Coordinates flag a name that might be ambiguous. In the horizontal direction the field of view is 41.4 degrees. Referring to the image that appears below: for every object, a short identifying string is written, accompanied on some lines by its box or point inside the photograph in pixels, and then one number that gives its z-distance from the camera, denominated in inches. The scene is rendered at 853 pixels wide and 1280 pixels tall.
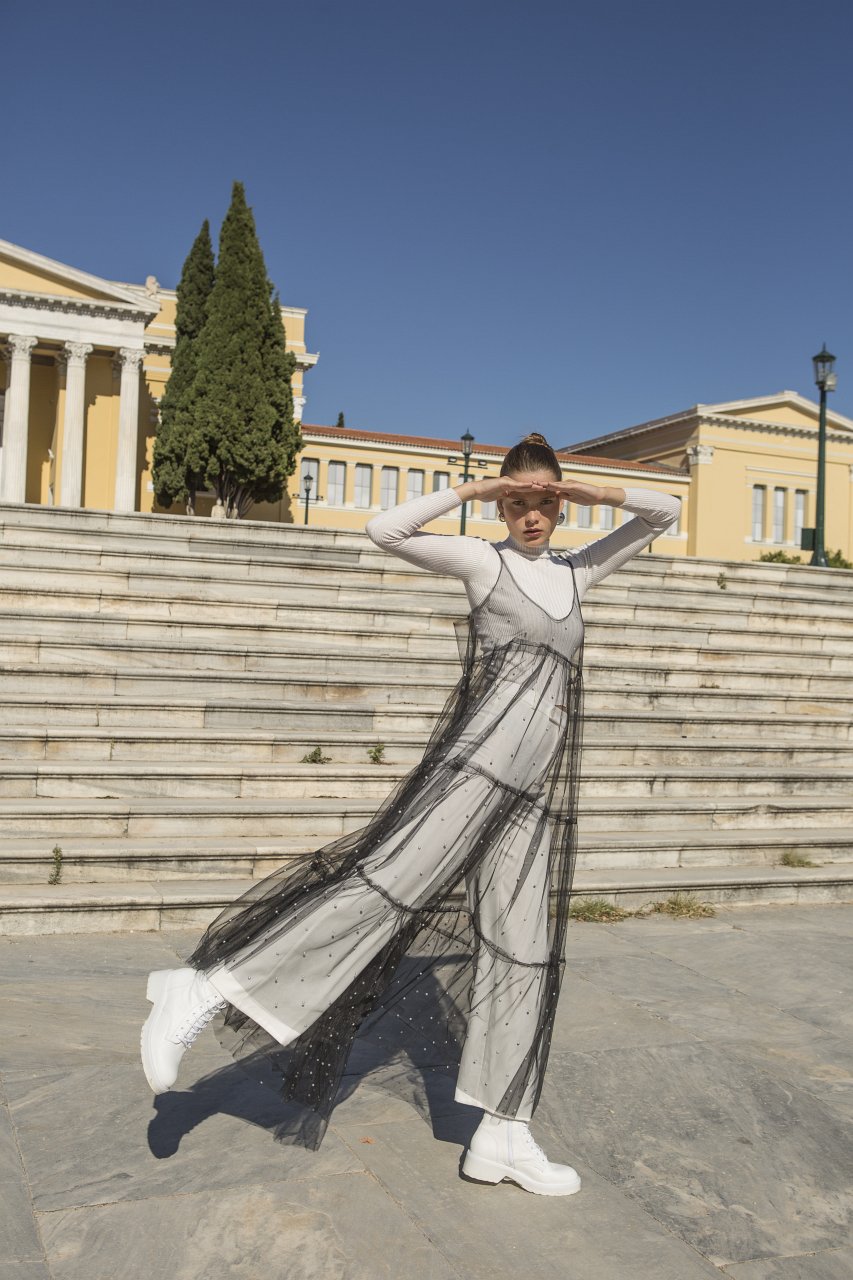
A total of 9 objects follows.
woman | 116.5
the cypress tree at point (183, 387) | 1455.5
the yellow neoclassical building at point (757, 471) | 2400.3
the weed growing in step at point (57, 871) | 230.5
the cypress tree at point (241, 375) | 1435.8
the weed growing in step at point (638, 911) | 250.4
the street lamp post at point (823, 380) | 813.1
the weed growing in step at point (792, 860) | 295.0
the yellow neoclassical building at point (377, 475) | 1930.4
